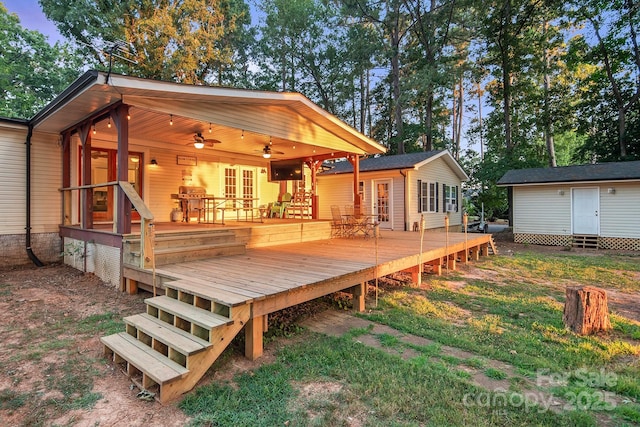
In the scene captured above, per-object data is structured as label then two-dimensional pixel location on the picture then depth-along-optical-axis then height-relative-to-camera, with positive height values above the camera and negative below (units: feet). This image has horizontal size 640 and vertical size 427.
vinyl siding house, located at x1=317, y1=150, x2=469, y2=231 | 40.34 +3.68
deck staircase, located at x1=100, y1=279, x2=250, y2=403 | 8.26 -3.49
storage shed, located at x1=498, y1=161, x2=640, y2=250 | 35.83 +0.95
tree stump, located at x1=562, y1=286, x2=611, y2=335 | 12.27 -3.85
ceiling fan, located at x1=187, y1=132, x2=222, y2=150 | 22.70 +6.14
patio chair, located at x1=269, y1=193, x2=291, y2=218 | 33.70 +0.93
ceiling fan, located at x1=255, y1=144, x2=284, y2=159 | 27.13 +5.59
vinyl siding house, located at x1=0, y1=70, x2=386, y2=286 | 16.61 +5.34
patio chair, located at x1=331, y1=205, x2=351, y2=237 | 29.25 -0.98
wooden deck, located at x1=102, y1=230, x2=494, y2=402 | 8.63 -2.92
